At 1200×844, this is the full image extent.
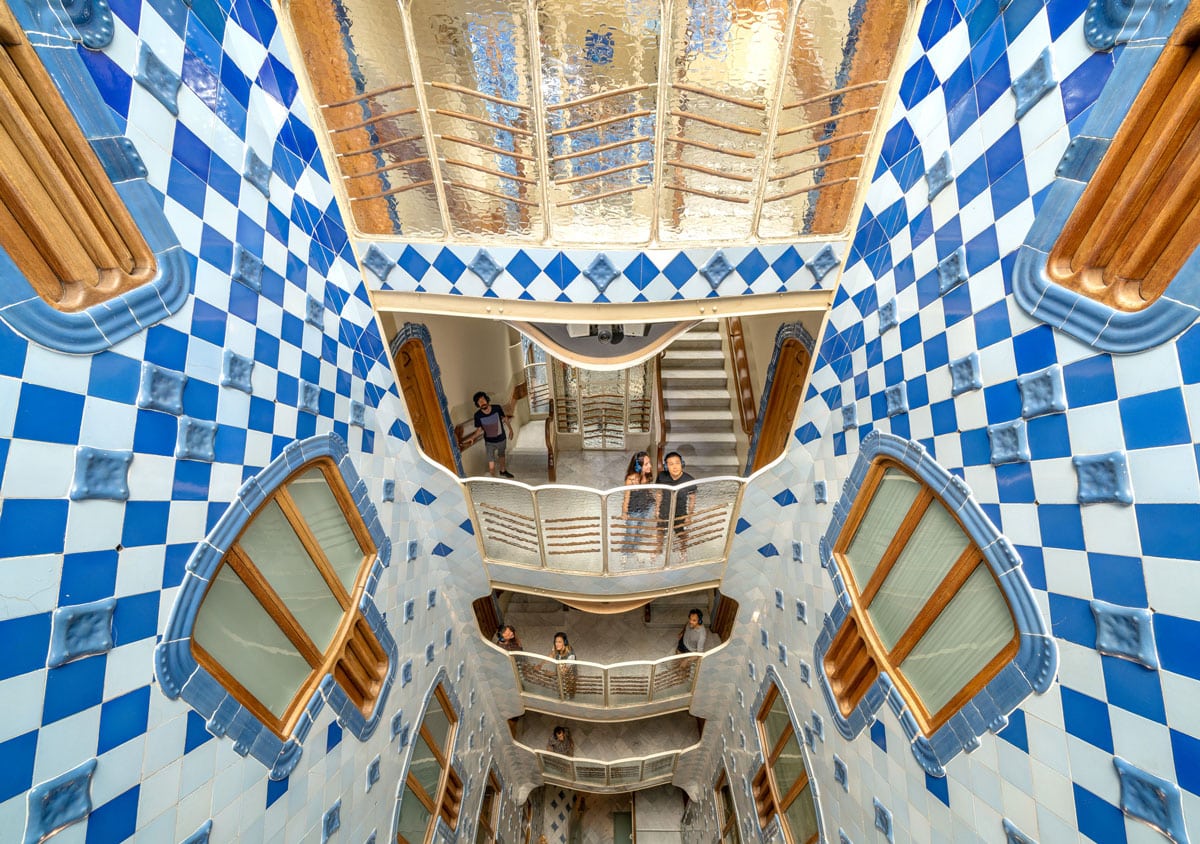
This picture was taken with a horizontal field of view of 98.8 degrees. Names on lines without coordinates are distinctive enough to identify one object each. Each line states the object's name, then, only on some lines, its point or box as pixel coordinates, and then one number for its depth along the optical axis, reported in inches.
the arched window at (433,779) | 185.3
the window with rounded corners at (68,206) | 64.9
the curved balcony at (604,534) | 174.9
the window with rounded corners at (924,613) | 93.0
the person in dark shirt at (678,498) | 174.7
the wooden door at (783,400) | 184.5
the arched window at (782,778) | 187.9
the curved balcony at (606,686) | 240.7
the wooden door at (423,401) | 186.9
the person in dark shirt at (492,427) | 220.5
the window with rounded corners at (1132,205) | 63.6
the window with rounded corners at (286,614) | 96.4
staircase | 255.0
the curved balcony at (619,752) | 300.4
